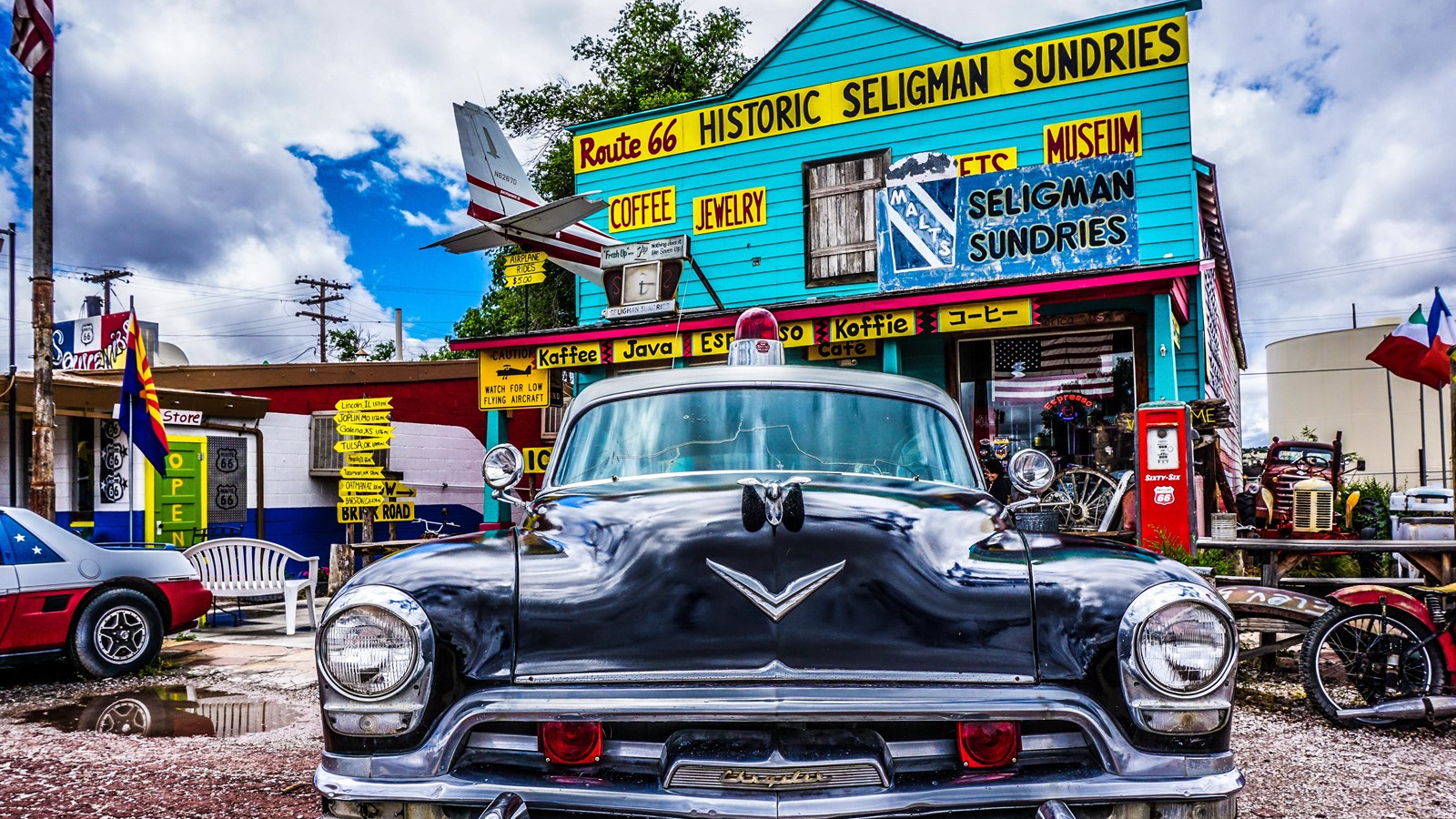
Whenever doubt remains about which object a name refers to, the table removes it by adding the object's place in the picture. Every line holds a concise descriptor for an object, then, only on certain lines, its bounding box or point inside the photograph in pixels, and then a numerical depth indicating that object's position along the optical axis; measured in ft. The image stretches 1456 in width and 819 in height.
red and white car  22.49
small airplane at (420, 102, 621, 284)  40.52
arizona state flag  32.61
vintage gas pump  26.96
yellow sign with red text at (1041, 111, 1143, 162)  35.06
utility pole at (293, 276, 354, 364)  128.77
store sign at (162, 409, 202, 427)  43.91
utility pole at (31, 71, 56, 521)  31.09
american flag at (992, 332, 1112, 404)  35.68
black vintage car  6.62
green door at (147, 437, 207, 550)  43.60
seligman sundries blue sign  32.71
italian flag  35.32
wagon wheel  31.65
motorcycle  17.06
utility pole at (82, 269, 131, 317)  106.83
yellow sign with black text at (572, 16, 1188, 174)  35.04
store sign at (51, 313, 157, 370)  63.98
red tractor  34.17
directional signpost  36.83
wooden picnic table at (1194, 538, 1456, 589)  20.84
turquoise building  33.30
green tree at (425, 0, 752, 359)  67.10
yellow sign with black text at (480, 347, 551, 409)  41.96
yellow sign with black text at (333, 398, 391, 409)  36.94
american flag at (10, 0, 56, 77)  30.68
